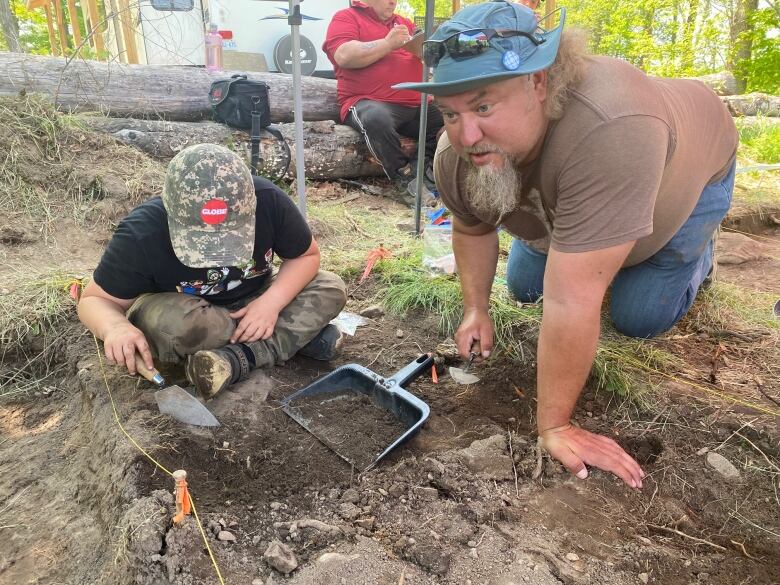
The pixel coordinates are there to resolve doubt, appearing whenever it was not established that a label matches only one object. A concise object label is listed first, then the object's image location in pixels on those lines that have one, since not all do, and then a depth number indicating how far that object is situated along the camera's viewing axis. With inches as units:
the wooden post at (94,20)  254.6
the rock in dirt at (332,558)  52.0
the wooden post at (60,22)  262.3
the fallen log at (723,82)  355.6
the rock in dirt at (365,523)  57.8
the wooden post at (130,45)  247.1
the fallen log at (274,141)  166.9
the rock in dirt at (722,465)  67.6
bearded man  57.7
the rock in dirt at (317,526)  56.2
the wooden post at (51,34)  286.9
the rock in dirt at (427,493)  61.5
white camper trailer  252.8
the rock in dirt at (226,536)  54.8
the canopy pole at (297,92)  101.7
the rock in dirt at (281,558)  50.9
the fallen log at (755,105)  287.7
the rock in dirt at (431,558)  52.6
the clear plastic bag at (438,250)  124.3
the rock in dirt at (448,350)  92.0
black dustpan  72.2
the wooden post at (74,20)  259.1
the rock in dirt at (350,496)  61.6
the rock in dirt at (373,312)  109.7
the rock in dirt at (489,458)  65.9
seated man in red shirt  185.6
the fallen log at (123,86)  162.6
